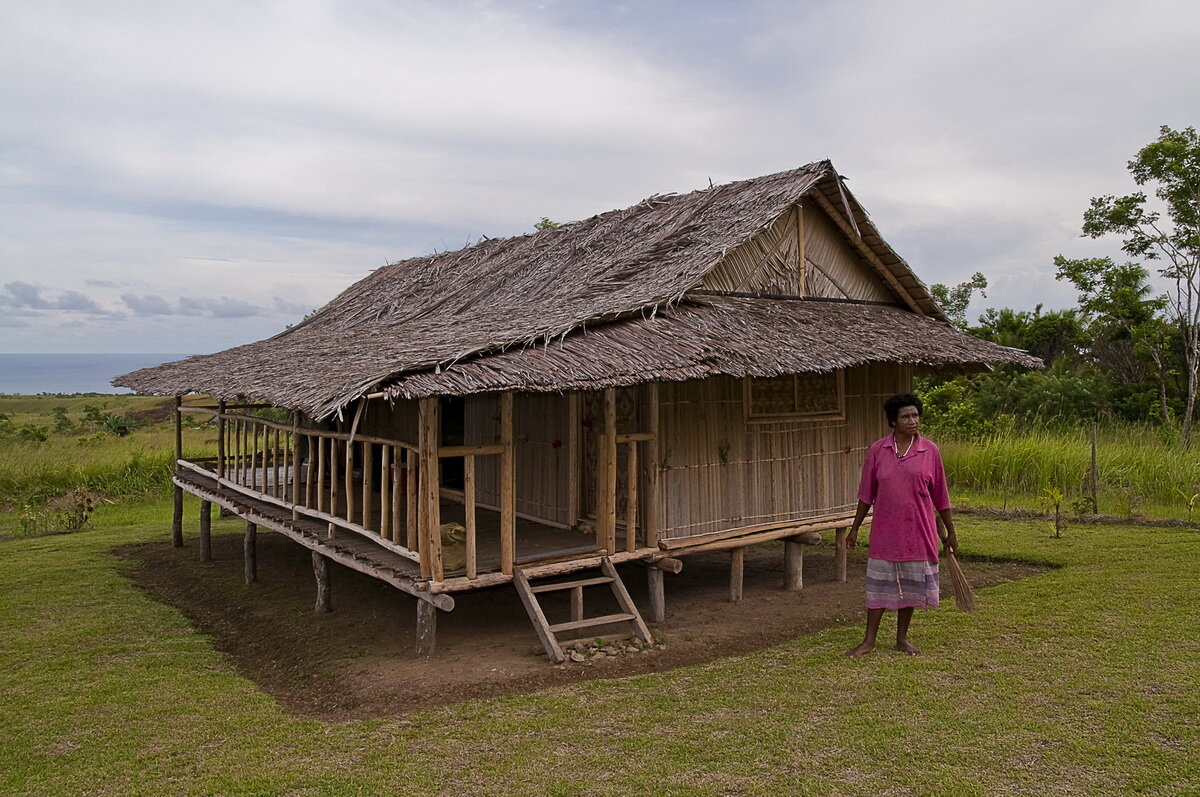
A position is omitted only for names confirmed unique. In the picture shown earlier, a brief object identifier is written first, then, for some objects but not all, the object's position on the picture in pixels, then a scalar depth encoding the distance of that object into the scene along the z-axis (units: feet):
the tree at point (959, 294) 89.66
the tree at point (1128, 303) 60.49
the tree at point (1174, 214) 55.11
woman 19.97
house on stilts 22.30
